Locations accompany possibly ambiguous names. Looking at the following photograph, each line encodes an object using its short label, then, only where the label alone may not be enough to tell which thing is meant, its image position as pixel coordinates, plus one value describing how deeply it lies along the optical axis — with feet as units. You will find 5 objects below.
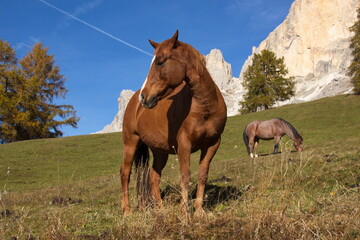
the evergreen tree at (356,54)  154.30
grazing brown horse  57.77
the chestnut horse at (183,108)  14.51
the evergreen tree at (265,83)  176.04
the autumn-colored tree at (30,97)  128.67
